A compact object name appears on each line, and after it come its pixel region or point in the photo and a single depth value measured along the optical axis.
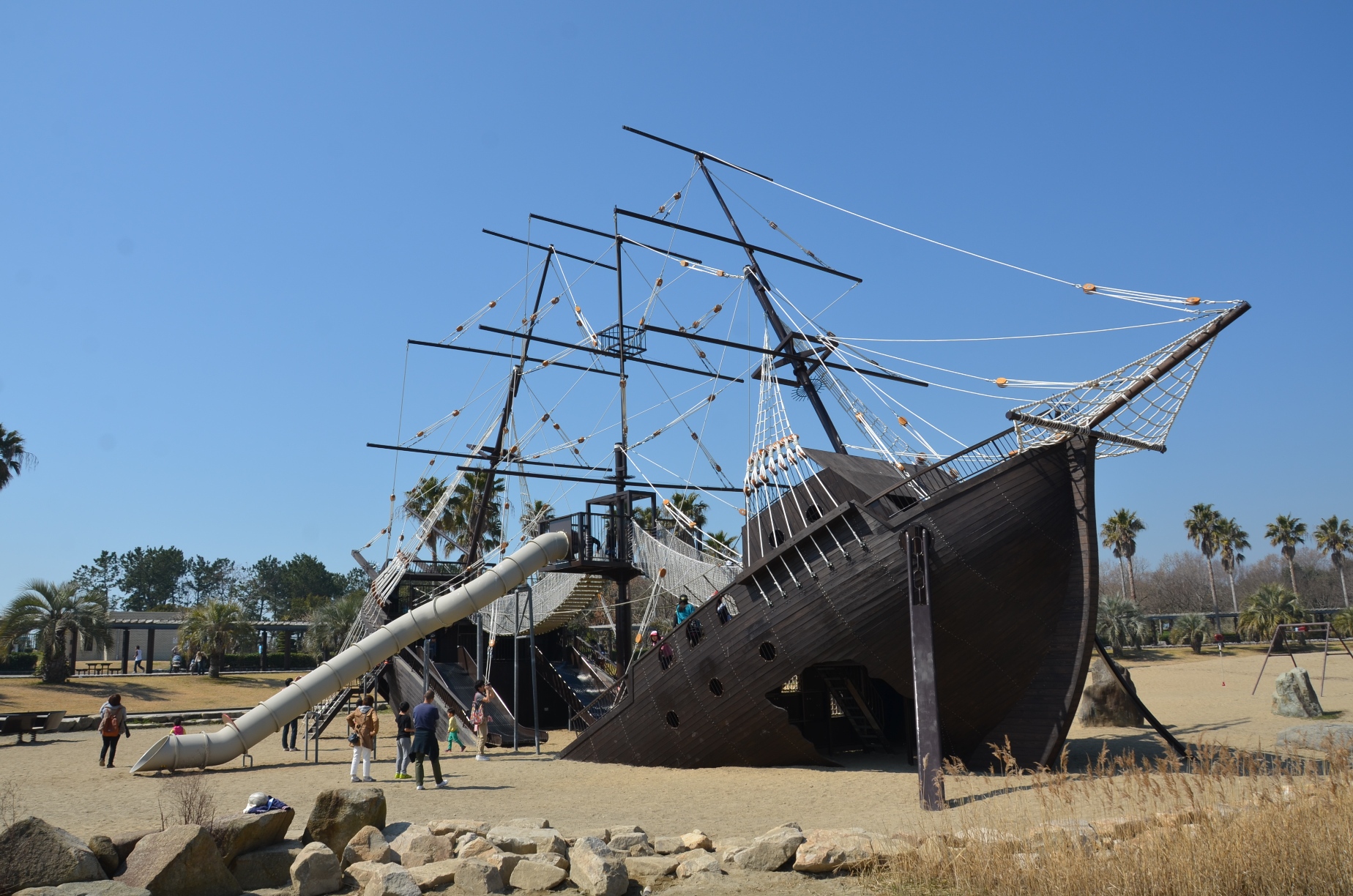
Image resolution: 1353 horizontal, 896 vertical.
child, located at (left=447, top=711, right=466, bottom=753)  19.75
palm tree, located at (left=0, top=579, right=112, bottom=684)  35.72
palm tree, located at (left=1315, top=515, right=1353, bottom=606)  66.12
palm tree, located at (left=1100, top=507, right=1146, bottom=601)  63.88
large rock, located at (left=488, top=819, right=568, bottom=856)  8.11
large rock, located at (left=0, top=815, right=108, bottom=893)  6.67
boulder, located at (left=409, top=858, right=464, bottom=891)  7.38
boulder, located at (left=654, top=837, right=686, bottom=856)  8.42
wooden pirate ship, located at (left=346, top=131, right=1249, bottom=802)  12.07
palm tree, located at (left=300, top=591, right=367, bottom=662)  42.50
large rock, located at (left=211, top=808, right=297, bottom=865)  7.72
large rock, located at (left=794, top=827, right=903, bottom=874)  7.46
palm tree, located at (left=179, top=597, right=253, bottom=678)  42.12
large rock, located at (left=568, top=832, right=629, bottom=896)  7.15
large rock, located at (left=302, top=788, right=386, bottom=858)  8.39
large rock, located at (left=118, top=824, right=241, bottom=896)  7.02
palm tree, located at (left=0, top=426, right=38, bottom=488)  36.47
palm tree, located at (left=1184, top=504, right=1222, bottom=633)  65.62
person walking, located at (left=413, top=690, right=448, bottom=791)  13.02
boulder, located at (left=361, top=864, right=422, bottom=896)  6.89
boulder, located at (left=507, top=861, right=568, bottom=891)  7.49
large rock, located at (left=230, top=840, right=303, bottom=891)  7.73
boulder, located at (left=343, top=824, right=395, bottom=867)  8.05
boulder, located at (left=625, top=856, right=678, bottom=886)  7.68
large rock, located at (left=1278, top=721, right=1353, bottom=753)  13.01
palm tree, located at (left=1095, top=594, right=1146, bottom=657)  46.38
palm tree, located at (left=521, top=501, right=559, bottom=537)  22.03
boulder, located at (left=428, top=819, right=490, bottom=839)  8.70
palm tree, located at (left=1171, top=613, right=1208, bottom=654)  49.34
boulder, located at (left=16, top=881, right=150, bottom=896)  6.22
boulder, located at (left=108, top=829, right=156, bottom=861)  7.66
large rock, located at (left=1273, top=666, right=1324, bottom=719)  18.95
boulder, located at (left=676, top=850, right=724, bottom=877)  7.71
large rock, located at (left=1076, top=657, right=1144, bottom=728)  19.16
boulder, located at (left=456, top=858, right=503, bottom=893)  7.35
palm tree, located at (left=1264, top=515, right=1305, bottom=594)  68.31
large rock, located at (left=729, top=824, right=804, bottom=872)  7.73
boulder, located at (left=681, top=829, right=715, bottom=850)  8.44
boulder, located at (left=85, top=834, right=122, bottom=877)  7.44
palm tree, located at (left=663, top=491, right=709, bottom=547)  41.12
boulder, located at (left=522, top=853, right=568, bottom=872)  7.68
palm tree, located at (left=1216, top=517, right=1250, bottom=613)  64.62
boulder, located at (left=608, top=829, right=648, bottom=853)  8.41
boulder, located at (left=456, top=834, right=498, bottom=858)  8.03
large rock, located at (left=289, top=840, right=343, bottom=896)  7.37
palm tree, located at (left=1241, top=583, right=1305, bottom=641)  47.50
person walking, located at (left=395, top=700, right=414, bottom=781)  14.69
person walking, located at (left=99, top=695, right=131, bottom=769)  16.23
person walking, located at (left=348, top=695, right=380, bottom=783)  14.29
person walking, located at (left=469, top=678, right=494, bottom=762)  17.89
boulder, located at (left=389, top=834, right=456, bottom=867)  8.11
